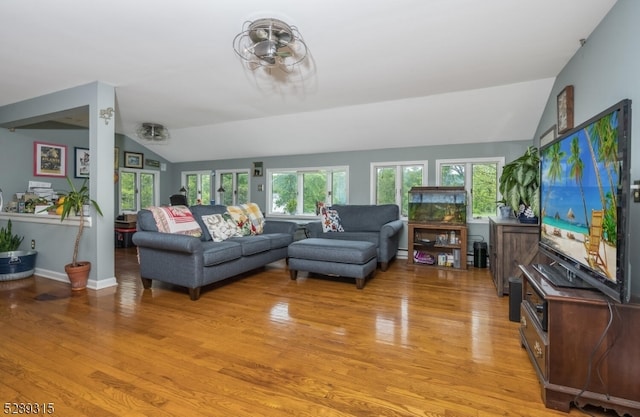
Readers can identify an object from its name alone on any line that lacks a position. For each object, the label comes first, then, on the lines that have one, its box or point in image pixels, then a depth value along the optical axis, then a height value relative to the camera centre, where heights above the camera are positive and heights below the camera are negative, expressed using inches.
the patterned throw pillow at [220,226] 145.9 -10.2
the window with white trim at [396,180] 198.5 +17.2
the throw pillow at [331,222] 190.2 -9.8
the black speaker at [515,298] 95.2 -28.5
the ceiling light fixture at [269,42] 85.9 +49.8
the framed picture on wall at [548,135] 125.9 +31.2
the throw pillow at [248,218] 162.5 -6.8
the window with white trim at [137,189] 245.0 +13.1
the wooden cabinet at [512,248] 116.6 -15.8
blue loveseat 173.0 -10.6
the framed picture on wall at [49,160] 185.2 +27.8
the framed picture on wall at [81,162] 206.2 +28.7
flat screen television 47.5 +0.5
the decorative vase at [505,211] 142.2 -1.8
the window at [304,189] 222.5 +12.9
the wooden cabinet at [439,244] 174.1 -21.8
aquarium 180.5 +1.0
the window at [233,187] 256.7 +15.8
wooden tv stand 52.5 -25.6
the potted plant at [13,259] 139.9 -25.1
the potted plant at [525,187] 120.2 +8.1
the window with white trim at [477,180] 182.9 +16.3
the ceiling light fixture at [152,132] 212.5 +52.0
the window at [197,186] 272.4 +17.5
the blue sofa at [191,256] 114.8 -20.5
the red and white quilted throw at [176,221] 130.3 -6.7
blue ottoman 131.5 -23.0
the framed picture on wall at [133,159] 241.6 +36.4
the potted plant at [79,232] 126.0 -11.5
